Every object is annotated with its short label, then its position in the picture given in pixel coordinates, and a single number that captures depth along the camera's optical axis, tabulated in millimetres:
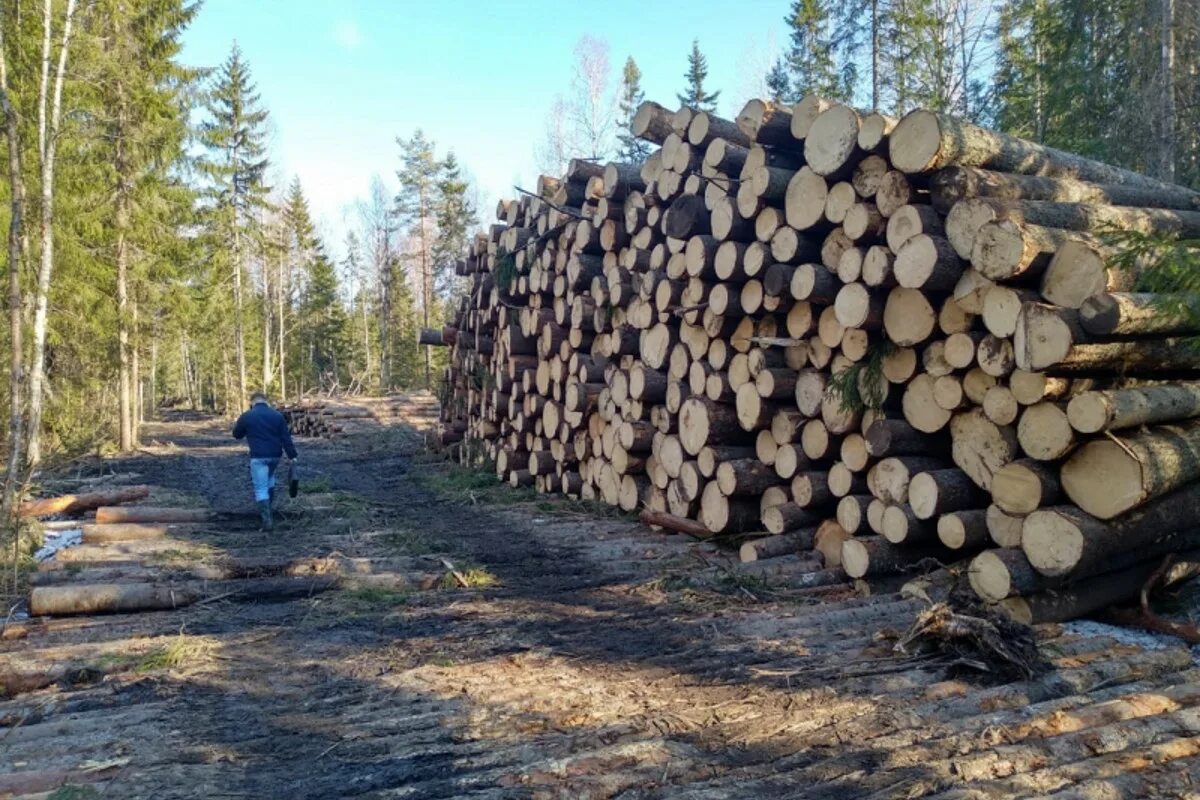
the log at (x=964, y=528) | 5602
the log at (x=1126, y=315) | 4836
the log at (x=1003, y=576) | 5035
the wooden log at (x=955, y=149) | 5883
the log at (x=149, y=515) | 8836
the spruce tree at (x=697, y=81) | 36094
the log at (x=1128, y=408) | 4781
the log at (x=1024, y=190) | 5895
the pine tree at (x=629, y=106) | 33594
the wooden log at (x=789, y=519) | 7148
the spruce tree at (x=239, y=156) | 32406
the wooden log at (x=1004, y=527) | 5348
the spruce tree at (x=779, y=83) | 28703
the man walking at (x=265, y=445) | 9375
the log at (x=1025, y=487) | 5148
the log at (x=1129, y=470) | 4746
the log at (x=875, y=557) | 6062
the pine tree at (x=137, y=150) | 18453
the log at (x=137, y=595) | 5906
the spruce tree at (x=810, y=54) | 25859
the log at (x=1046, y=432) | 5027
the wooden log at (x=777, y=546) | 7055
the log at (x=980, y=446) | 5496
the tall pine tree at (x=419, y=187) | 42125
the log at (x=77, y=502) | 9992
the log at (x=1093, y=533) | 4859
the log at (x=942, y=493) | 5762
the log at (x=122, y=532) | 8055
